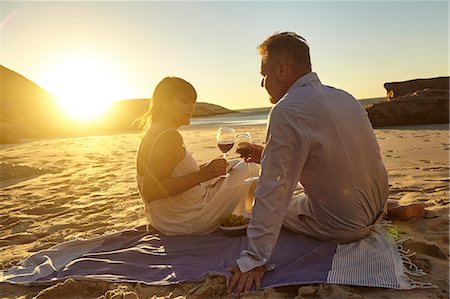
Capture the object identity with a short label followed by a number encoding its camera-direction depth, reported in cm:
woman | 330
